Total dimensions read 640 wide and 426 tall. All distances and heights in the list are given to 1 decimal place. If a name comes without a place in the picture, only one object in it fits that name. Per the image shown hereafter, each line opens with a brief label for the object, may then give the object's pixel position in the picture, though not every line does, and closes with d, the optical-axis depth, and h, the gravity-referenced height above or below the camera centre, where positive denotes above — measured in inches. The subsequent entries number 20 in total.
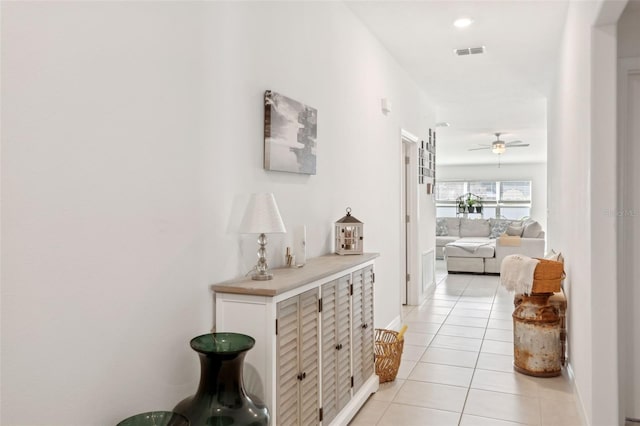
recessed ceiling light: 148.1 +59.9
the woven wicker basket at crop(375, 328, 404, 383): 131.4 -38.9
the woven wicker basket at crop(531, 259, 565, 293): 135.2 -17.4
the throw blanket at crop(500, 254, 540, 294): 136.6 -16.7
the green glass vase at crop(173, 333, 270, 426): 64.7 -25.0
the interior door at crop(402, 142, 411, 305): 229.6 +4.4
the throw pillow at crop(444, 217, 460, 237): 485.2 -11.1
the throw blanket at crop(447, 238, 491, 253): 340.2 -21.5
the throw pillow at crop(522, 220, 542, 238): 335.1 -10.5
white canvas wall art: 96.3 +17.5
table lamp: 81.6 -1.0
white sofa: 330.3 -23.8
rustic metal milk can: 137.1 -34.9
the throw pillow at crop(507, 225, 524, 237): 341.7 -11.4
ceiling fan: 358.9 +52.5
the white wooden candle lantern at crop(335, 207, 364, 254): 127.3 -5.2
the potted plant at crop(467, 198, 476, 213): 553.4 +11.5
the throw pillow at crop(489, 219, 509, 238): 470.6 -10.9
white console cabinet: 77.1 -22.3
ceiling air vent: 174.2 +60.1
